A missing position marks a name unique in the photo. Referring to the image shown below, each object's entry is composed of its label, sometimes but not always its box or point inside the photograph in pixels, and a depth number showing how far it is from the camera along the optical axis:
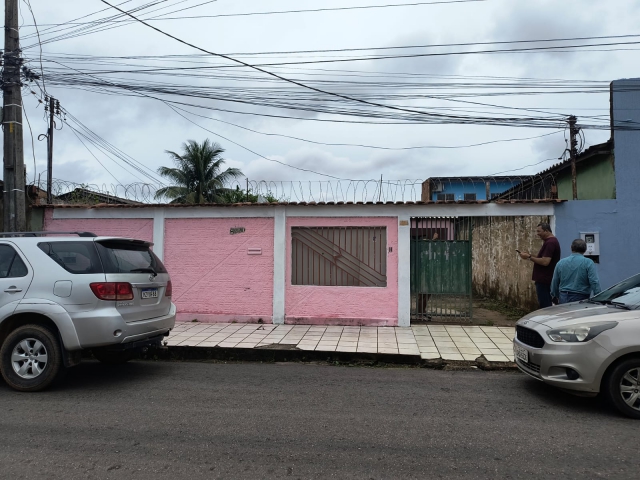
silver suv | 5.07
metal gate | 9.13
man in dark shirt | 7.60
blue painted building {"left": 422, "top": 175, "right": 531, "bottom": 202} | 27.22
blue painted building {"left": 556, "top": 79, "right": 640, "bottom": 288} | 8.67
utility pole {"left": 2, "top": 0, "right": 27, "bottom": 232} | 8.41
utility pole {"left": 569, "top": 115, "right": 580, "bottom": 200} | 10.54
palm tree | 24.08
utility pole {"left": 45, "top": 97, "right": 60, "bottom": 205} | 18.22
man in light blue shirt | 6.34
